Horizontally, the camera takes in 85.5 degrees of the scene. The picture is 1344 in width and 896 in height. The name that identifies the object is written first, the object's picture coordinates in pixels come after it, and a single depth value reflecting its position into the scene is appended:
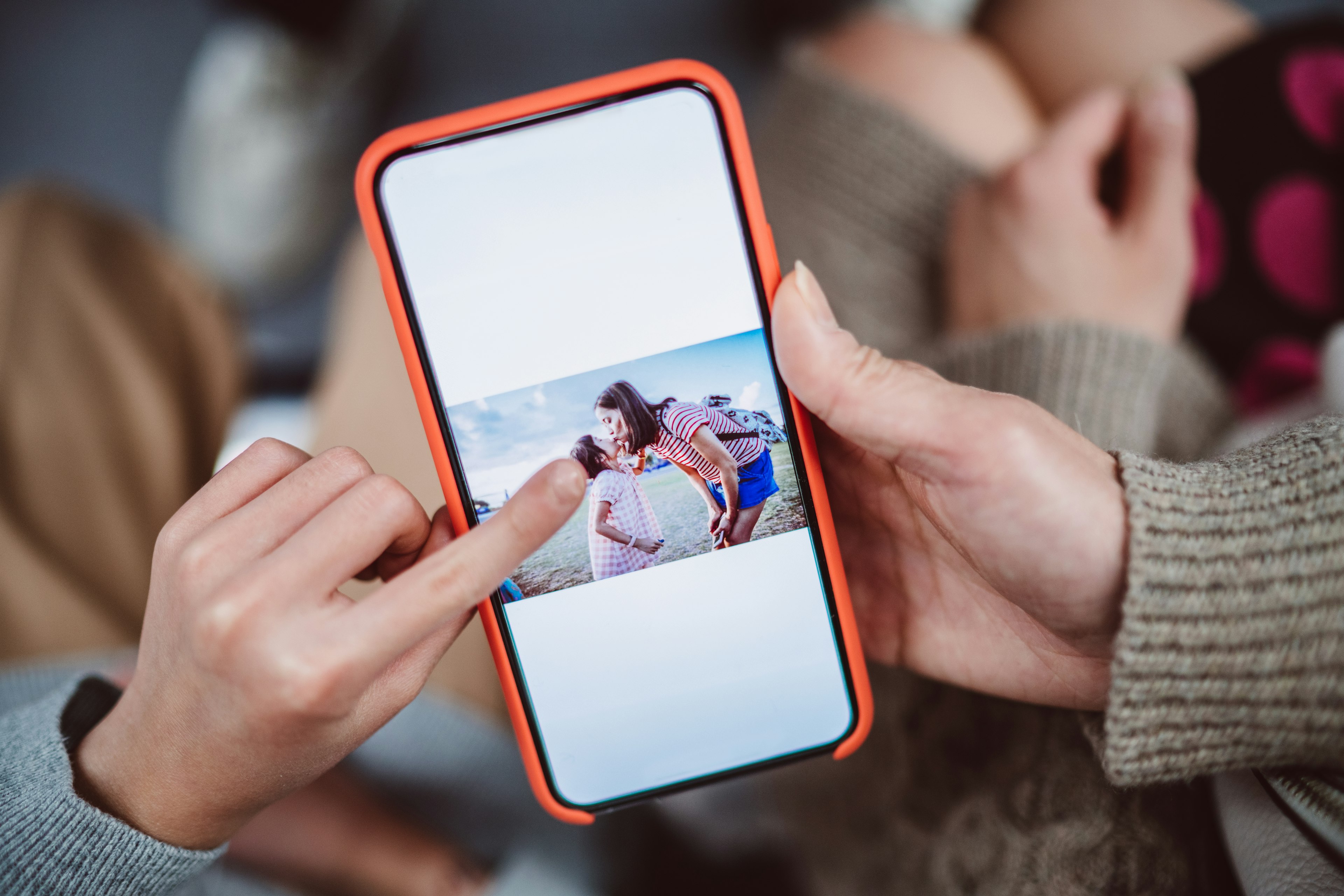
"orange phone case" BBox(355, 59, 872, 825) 0.36
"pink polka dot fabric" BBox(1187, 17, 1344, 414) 0.59
